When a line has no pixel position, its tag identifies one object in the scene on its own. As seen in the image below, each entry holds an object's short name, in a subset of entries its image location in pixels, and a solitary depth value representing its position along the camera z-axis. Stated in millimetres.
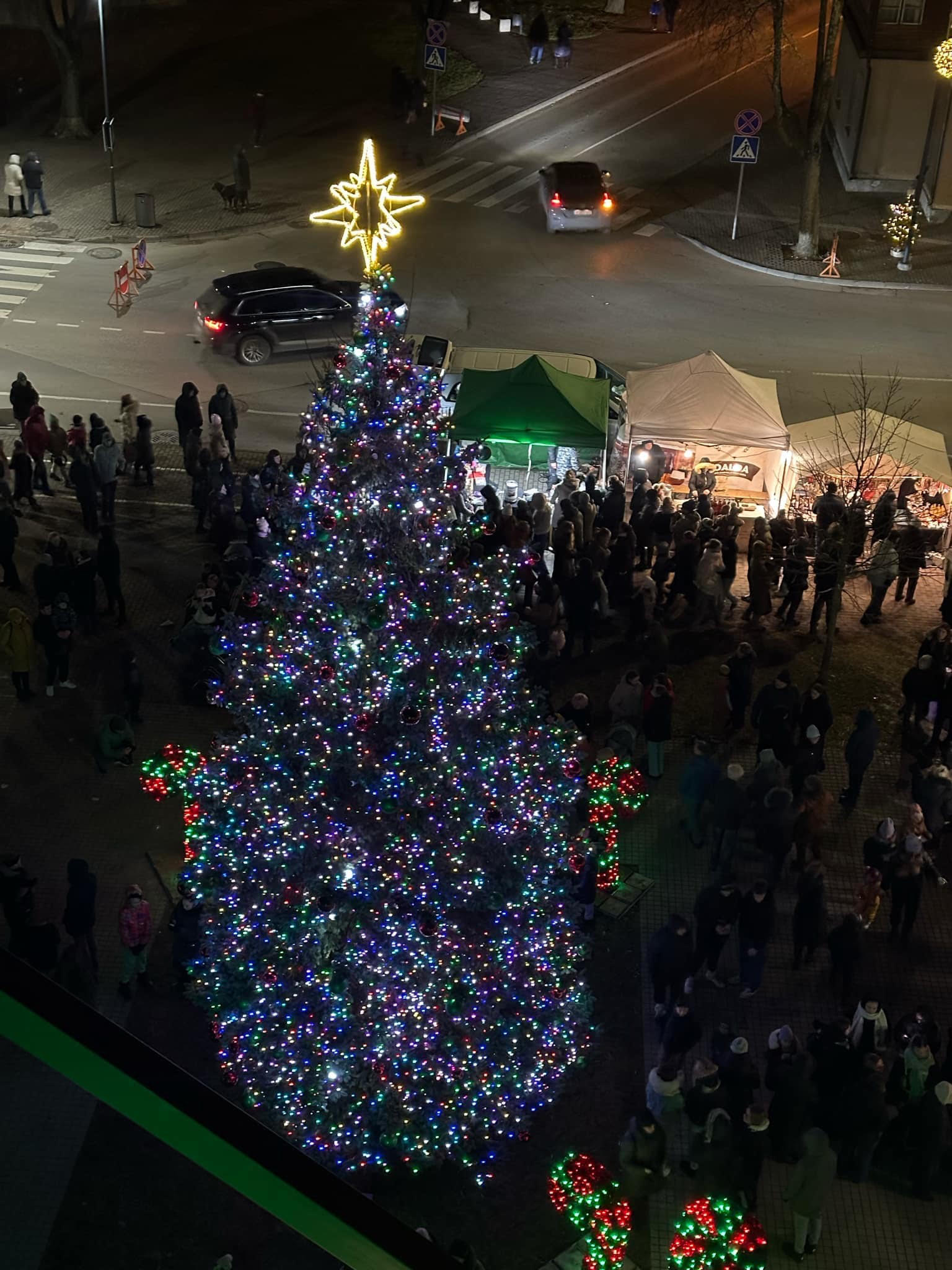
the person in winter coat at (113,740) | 13688
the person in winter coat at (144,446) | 19938
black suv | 23938
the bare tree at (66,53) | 31969
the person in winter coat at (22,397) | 20219
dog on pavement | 30547
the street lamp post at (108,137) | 29625
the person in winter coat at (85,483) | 18438
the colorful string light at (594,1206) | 9484
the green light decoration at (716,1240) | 9328
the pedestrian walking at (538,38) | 39719
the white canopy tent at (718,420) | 18828
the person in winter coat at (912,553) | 17203
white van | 20312
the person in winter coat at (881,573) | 16969
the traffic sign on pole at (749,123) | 28250
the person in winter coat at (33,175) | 29875
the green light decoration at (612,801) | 12992
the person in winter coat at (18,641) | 14750
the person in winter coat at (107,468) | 18562
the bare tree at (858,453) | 17797
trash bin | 29453
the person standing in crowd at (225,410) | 19812
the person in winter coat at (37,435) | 19406
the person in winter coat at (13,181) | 30047
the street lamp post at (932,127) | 21328
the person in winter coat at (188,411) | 19922
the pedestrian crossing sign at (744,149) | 28188
